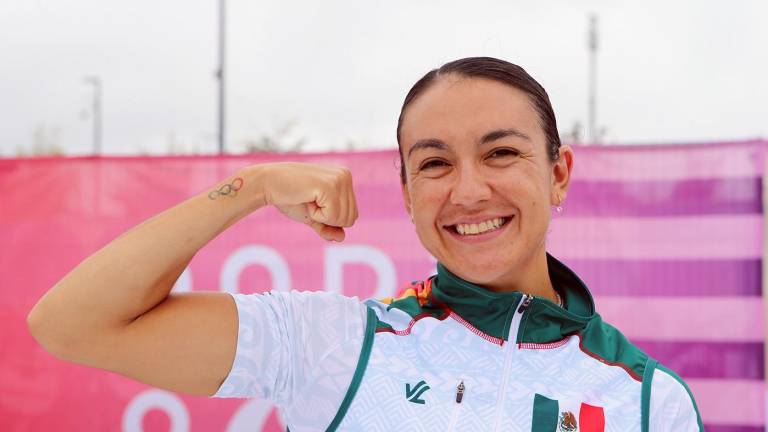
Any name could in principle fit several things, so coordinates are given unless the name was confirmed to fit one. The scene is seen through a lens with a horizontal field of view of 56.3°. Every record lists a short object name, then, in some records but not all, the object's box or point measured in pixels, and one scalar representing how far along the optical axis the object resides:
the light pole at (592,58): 17.82
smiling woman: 1.30
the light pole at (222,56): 14.66
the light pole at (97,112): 24.19
